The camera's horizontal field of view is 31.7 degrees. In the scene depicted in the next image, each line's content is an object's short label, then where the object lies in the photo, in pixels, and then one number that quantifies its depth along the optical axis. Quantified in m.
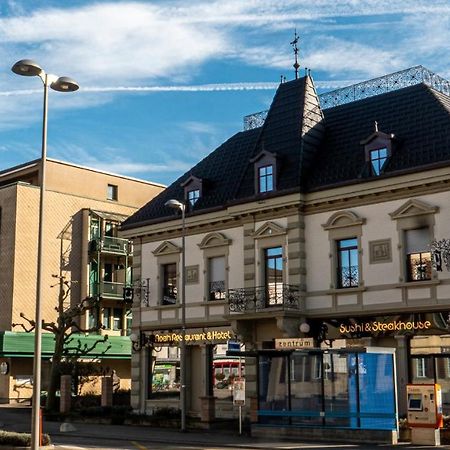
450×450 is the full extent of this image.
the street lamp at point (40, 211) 16.80
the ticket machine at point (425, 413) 23.61
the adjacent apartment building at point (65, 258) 48.94
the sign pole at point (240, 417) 27.77
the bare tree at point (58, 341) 38.19
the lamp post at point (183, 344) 29.61
